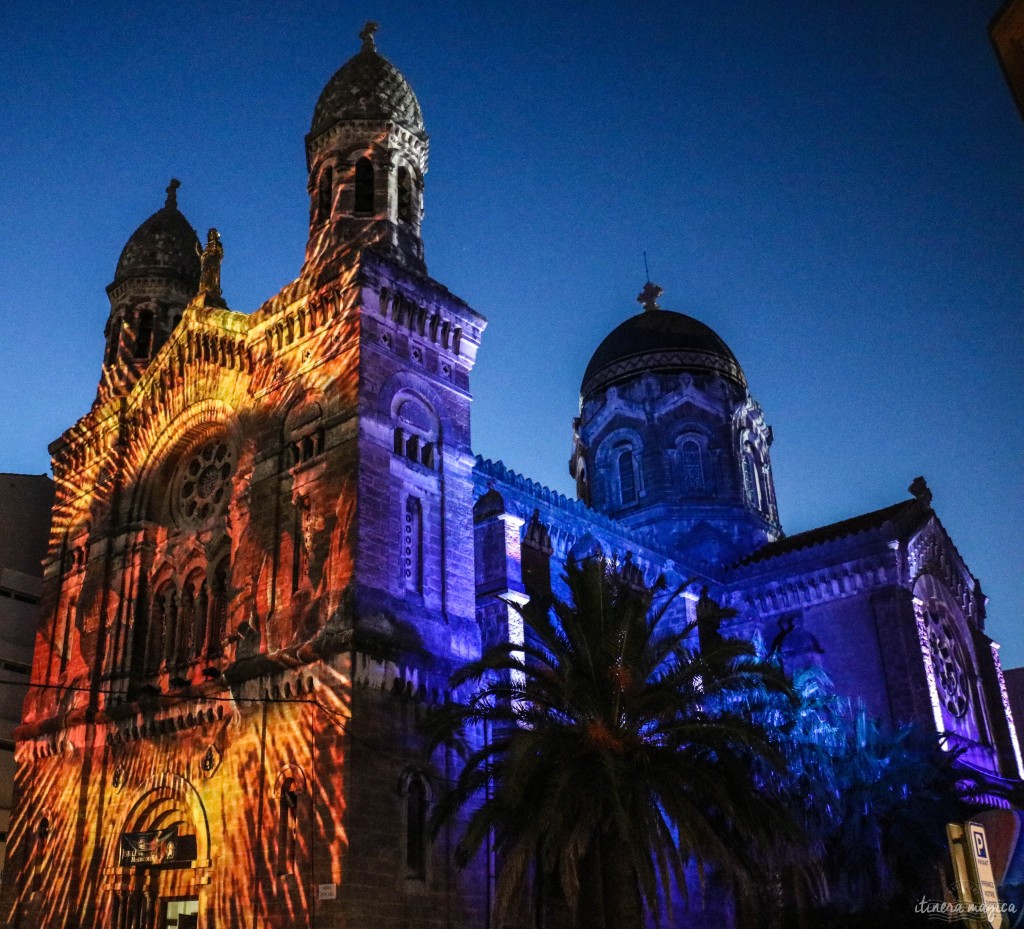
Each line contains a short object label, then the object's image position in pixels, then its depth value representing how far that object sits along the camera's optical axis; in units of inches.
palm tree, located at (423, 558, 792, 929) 727.7
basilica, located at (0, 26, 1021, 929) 850.1
